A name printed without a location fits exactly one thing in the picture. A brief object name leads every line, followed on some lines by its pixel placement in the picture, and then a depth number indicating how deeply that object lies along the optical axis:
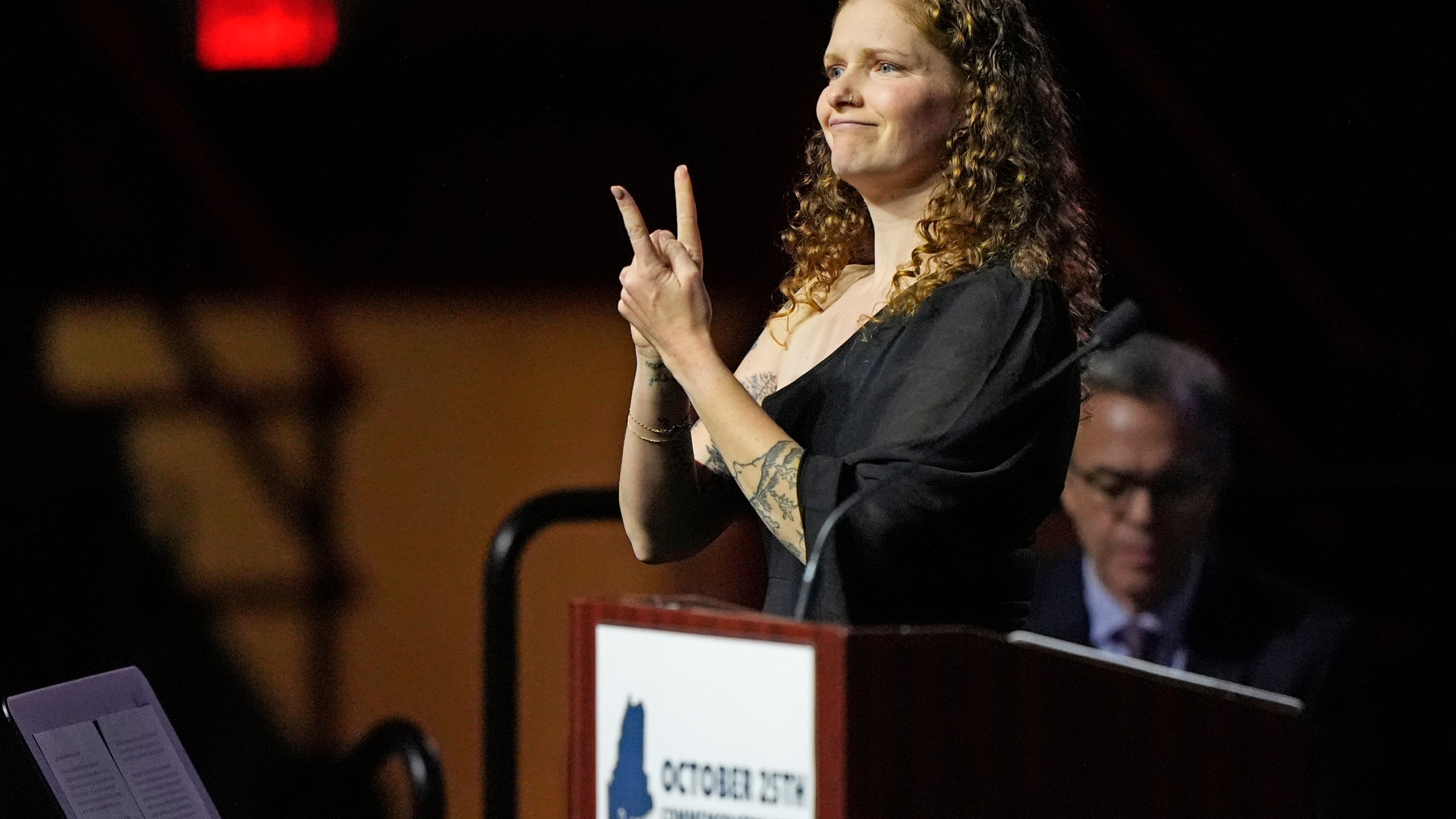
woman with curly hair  11.90
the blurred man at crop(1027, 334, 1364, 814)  12.89
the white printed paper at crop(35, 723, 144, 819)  11.85
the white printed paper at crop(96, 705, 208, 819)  11.90
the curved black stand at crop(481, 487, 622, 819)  12.68
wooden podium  11.52
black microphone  11.63
